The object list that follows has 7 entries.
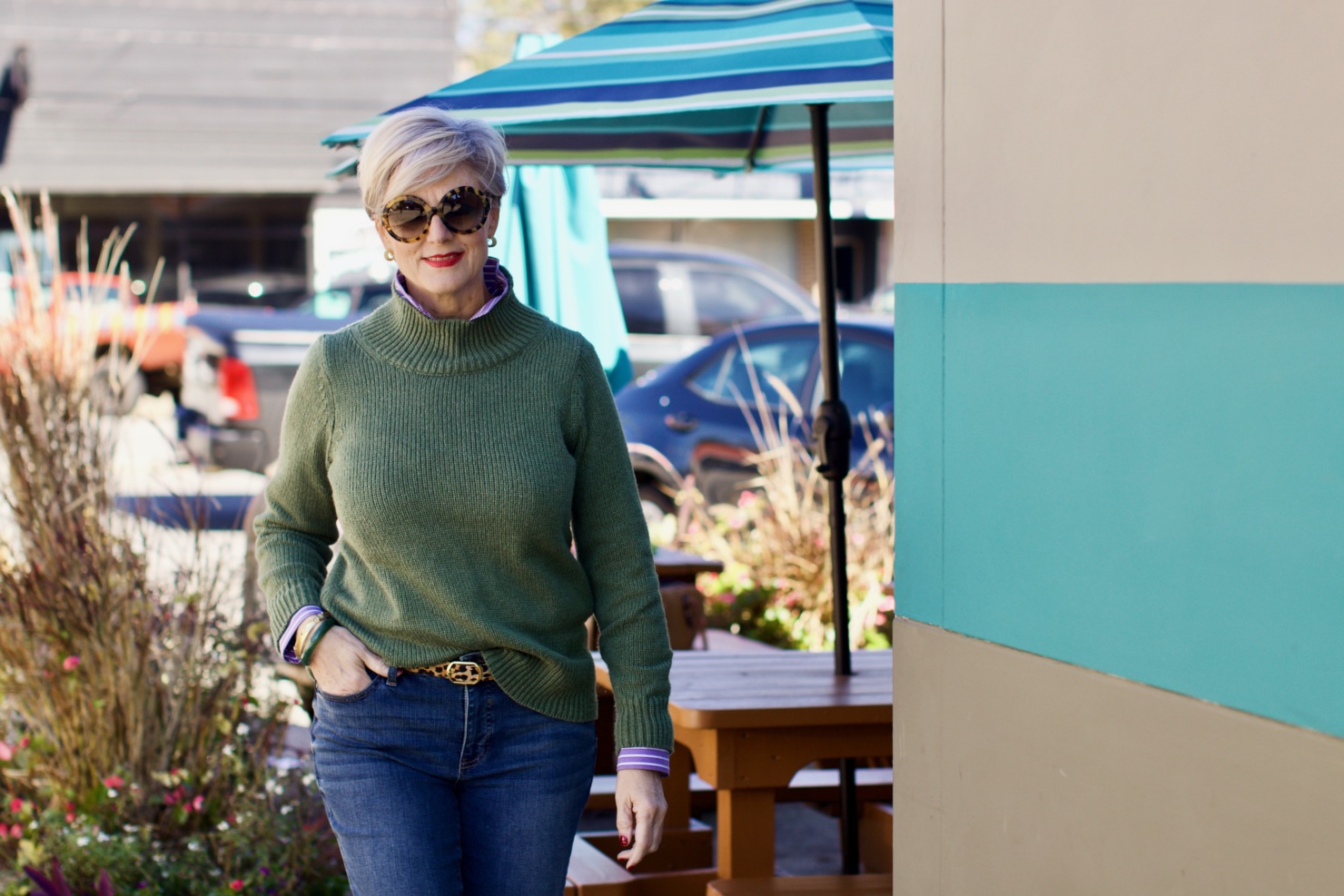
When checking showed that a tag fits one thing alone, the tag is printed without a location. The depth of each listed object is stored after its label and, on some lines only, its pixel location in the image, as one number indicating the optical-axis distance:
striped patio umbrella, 2.93
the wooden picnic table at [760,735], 3.13
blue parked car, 8.61
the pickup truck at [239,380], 11.45
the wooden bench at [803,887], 3.08
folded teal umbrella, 4.70
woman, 2.12
